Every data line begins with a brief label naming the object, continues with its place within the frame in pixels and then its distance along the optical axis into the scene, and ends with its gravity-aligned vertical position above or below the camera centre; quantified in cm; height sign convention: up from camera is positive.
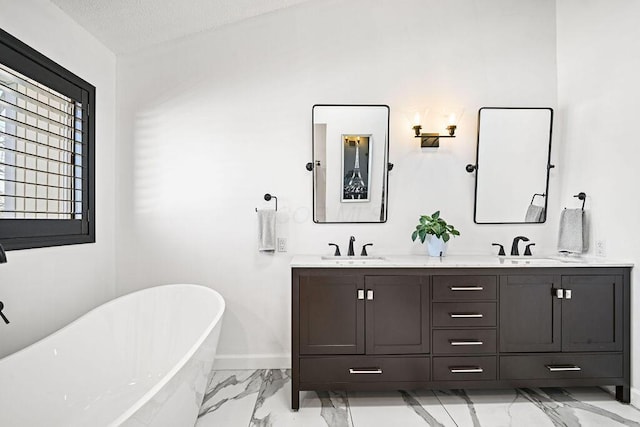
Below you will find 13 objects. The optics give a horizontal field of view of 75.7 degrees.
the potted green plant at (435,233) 294 -15
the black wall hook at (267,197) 311 +10
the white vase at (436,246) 294 -25
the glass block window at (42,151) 208 +34
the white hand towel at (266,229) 305 -14
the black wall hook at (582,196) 296 +12
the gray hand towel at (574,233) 289 -14
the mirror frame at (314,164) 315 +33
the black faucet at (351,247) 310 -27
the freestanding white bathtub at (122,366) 163 -75
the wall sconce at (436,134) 314 +65
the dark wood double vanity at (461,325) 254 -71
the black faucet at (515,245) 310 -25
